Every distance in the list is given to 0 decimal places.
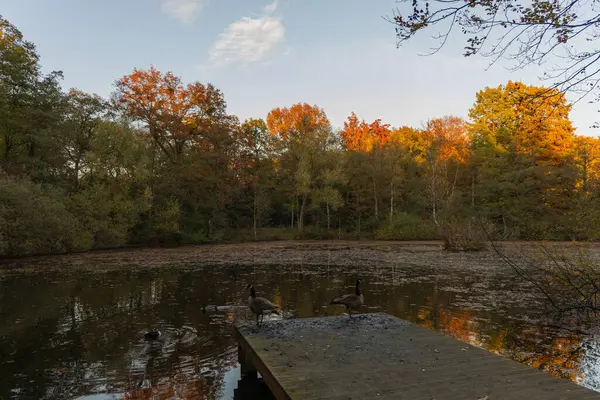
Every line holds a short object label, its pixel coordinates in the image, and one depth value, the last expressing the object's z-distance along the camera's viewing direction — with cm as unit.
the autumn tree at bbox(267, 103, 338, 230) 4691
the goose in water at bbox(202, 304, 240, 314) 1276
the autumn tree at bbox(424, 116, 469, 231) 4403
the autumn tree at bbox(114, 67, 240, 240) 4112
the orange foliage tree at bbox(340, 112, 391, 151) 5660
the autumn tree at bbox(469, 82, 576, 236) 4009
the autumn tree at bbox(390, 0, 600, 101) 493
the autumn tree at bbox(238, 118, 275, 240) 4672
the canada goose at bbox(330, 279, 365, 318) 947
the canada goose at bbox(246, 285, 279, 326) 907
